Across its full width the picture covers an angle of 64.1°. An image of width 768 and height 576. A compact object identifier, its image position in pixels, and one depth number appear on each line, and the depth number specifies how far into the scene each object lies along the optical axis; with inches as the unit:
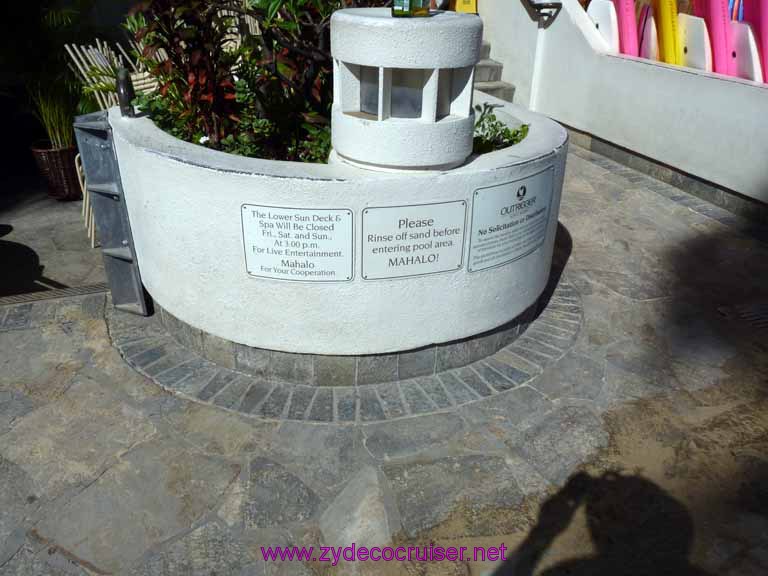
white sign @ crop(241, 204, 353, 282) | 136.6
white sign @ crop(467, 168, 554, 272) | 146.3
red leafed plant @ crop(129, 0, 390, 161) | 167.8
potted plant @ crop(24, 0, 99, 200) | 285.6
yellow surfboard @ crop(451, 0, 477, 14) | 406.0
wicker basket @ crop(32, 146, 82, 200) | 292.0
